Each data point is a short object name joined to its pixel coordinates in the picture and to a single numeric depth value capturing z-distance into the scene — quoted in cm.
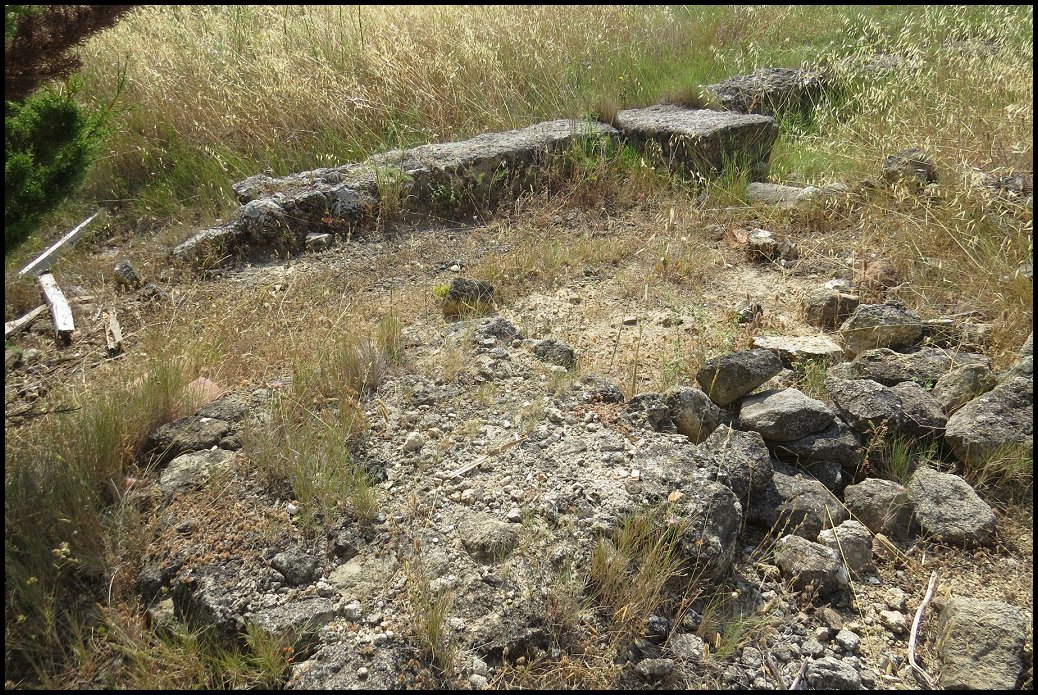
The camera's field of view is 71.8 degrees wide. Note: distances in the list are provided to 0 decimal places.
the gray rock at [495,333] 377
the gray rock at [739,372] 334
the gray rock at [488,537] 263
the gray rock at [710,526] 262
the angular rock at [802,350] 373
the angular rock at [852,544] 283
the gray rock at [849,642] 253
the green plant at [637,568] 249
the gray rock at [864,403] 322
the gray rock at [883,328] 371
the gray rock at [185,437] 311
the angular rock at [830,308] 412
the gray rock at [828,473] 315
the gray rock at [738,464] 292
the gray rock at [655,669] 236
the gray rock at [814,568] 269
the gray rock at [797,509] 292
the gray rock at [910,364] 351
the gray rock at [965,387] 334
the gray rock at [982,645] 236
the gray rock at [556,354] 368
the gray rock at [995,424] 305
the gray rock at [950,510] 287
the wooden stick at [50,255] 512
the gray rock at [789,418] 318
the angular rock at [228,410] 328
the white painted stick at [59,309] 426
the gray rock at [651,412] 322
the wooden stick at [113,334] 413
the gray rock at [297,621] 239
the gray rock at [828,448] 317
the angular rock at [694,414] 327
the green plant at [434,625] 234
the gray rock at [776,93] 673
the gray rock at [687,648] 244
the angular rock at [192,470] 290
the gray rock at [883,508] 296
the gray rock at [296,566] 259
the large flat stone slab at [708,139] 583
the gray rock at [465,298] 423
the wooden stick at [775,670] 242
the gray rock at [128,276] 484
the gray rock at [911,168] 480
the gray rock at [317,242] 528
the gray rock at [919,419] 323
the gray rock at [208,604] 244
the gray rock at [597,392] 333
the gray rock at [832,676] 241
